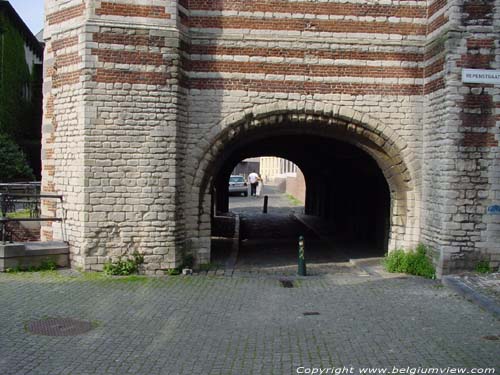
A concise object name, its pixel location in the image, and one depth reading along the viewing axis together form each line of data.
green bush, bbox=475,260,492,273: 10.70
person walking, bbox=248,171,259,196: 41.19
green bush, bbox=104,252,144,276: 10.70
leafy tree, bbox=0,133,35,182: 23.17
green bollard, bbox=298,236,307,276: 11.23
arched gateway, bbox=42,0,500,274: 10.62
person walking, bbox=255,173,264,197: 41.71
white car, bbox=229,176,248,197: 42.84
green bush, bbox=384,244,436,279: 11.14
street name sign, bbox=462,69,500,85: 10.58
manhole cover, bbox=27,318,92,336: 7.07
